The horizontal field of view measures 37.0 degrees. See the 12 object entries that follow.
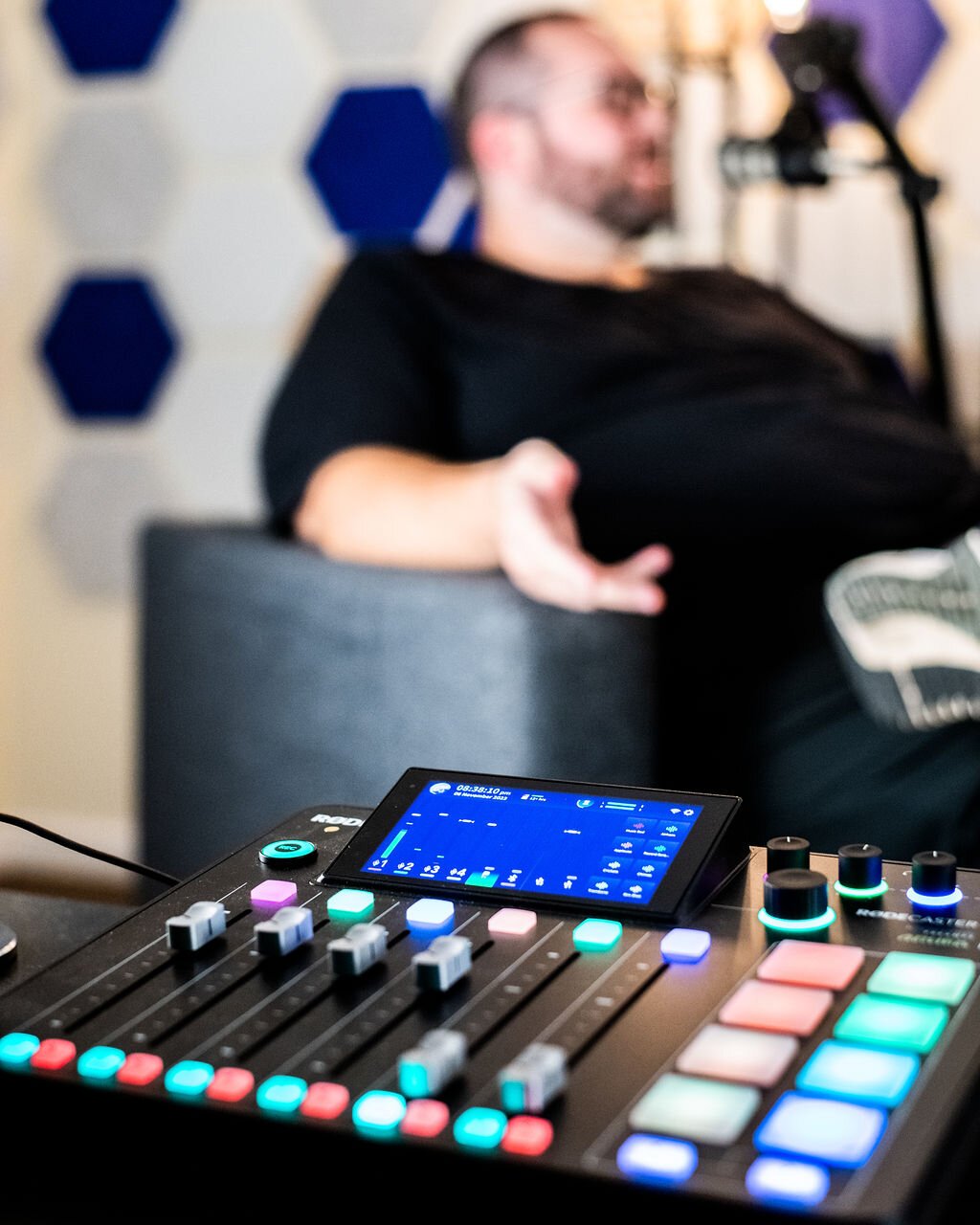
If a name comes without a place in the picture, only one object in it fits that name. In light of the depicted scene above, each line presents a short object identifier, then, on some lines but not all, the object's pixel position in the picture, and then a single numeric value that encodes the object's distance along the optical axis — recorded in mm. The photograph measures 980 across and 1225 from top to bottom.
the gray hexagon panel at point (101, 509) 2406
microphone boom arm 1578
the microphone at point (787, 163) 1652
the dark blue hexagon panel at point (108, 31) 2320
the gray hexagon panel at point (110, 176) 2354
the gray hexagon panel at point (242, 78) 2240
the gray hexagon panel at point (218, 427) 2312
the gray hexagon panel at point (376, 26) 2154
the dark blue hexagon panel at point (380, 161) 2184
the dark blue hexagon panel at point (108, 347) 2379
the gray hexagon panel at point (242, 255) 2268
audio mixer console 357
